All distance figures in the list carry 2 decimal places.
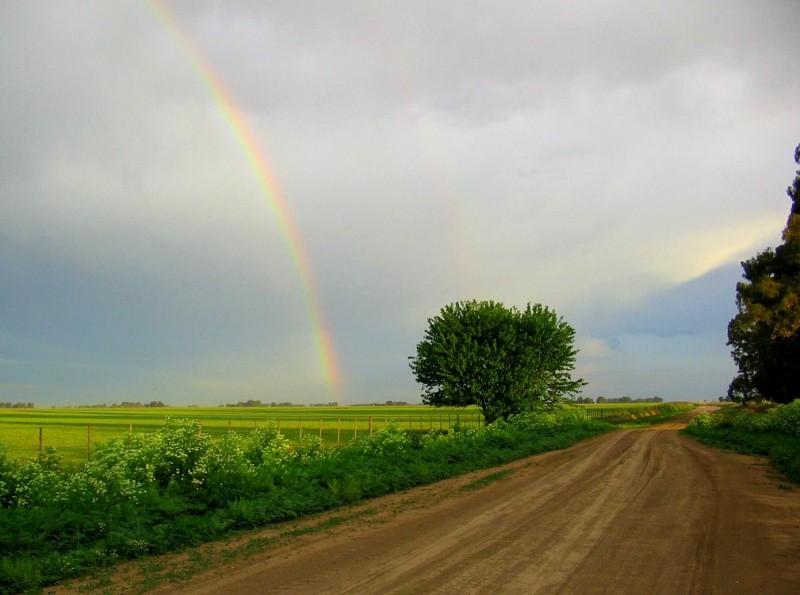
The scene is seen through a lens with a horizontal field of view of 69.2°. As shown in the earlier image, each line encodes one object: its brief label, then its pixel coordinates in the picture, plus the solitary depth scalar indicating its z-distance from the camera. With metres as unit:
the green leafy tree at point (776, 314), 34.72
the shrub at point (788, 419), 28.39
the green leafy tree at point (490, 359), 41.22
